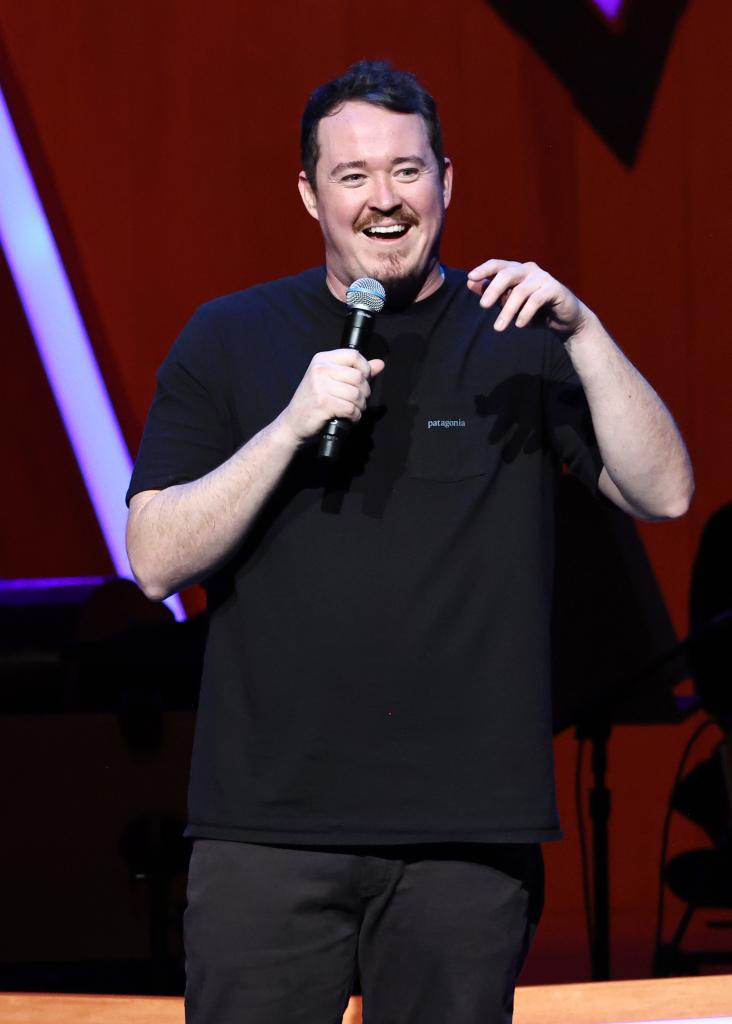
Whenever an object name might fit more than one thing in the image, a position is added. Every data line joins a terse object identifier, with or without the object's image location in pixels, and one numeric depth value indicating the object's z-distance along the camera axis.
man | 10.47
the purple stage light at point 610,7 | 13.55
